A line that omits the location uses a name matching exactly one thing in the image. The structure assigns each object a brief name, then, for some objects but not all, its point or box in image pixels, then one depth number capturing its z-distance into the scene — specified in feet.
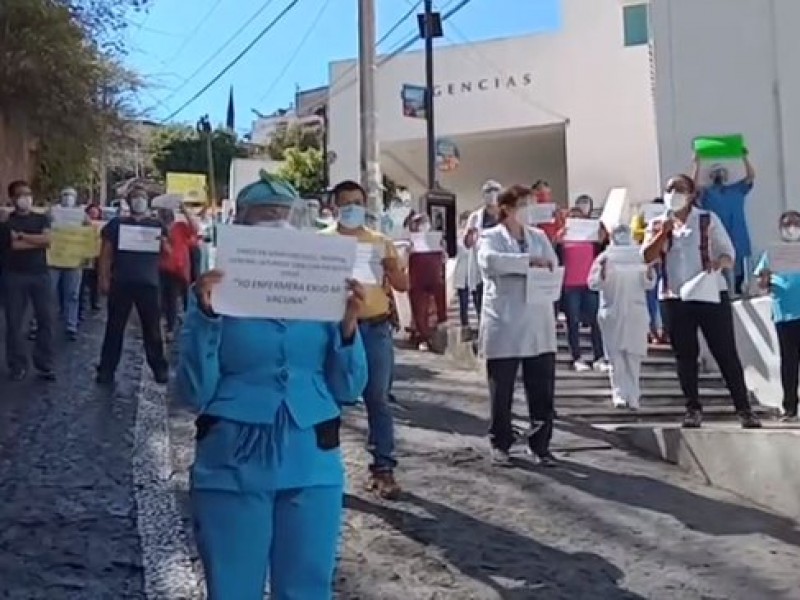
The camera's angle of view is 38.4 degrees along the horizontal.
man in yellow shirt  21.22
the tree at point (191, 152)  142.79
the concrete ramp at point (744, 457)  22.99
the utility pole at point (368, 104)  35.19
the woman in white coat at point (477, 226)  37.03
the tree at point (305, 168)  124.57
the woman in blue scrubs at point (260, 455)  10.83
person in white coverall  32.94
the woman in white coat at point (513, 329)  24.52
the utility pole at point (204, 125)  131.66
